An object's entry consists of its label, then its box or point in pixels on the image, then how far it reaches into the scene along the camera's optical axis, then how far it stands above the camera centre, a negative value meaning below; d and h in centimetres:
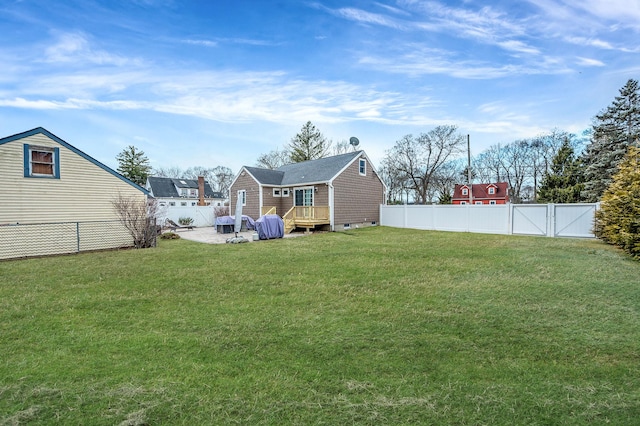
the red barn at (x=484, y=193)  3512 +161
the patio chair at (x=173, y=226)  2011 -118
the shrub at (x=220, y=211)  2404 -18
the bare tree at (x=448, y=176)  3859 +409
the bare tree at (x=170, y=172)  5238 +681
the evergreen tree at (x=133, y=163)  4003 +631
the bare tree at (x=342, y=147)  4012 +828
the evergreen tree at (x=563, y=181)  2367 +217
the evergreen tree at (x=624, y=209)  866 -12
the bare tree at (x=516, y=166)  3825 +538
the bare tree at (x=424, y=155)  3525 +651
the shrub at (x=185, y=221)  2259 -91
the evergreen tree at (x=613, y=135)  1775 +434
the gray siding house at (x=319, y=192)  1798 +107
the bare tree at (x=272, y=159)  4047 +689
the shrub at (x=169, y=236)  1515 -140
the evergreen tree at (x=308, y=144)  3728 +810
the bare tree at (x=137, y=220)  1195 -42
